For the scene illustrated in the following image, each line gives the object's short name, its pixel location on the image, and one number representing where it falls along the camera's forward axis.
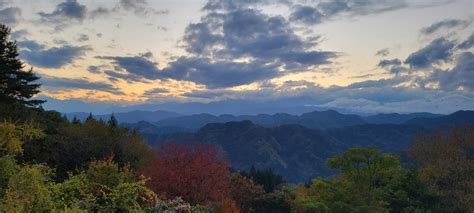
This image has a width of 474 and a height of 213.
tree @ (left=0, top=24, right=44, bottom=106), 36.69
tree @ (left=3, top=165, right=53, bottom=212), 10.84
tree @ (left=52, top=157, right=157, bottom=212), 13.70
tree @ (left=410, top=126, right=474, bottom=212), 42.84
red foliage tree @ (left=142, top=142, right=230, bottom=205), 32.81
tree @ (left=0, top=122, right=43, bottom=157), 17.48
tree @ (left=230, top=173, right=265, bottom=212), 49.78
